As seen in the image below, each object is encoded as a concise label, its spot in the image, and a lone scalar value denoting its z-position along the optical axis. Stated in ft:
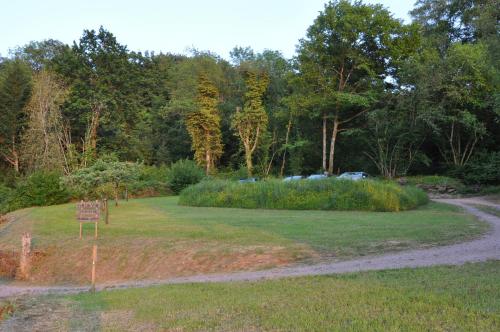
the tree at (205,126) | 164.45
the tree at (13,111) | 156.66
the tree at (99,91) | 149.89
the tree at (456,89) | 115.85
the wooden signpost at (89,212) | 43.21
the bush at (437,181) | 112.68
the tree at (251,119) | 160.56
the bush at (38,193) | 107.24
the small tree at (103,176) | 73.31
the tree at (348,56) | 129.18
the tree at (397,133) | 123.03
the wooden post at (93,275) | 35.12
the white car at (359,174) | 118.75
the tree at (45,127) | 139.13
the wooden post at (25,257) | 49.49
